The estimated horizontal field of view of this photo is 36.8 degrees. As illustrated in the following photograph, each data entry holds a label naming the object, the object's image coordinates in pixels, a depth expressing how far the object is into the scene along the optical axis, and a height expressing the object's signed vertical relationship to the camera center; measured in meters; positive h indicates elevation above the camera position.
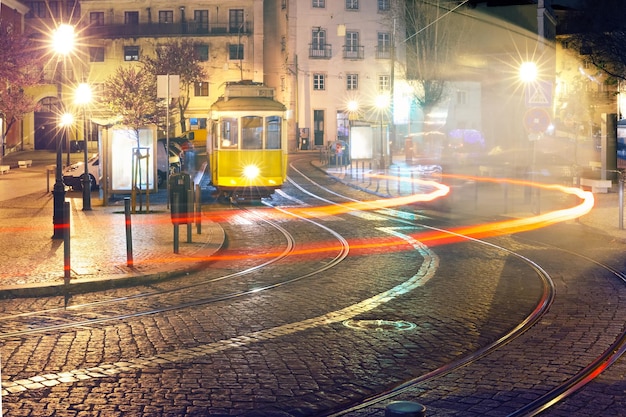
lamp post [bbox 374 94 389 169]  45.06 -0.43
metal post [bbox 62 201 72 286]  12.69 -1.36
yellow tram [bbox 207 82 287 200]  27.67 +0.14
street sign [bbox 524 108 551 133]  22.03 +0.57
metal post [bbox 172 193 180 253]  15.56 -1.24
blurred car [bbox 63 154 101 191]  33.31 -1.05
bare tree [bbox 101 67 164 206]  53.44 +3.23
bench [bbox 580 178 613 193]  30.33 -1.33
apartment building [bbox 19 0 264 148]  76.00 +9.12
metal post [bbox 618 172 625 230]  19.36 -1.24
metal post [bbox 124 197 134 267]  13.80 -1.41
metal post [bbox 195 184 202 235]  18.42 -1.31
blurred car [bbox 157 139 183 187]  35.28 -0.59
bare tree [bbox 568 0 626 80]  30.03 +3.71
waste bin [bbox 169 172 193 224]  16.43 -0.99
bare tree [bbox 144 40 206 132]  73.44 +6.39
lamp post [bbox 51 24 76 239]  17.27 -0.11
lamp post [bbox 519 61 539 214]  22.95 +1.69
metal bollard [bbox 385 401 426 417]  4.97 -1.42
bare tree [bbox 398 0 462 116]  56.91 +6.19
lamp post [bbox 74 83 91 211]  23.72 +0.38
